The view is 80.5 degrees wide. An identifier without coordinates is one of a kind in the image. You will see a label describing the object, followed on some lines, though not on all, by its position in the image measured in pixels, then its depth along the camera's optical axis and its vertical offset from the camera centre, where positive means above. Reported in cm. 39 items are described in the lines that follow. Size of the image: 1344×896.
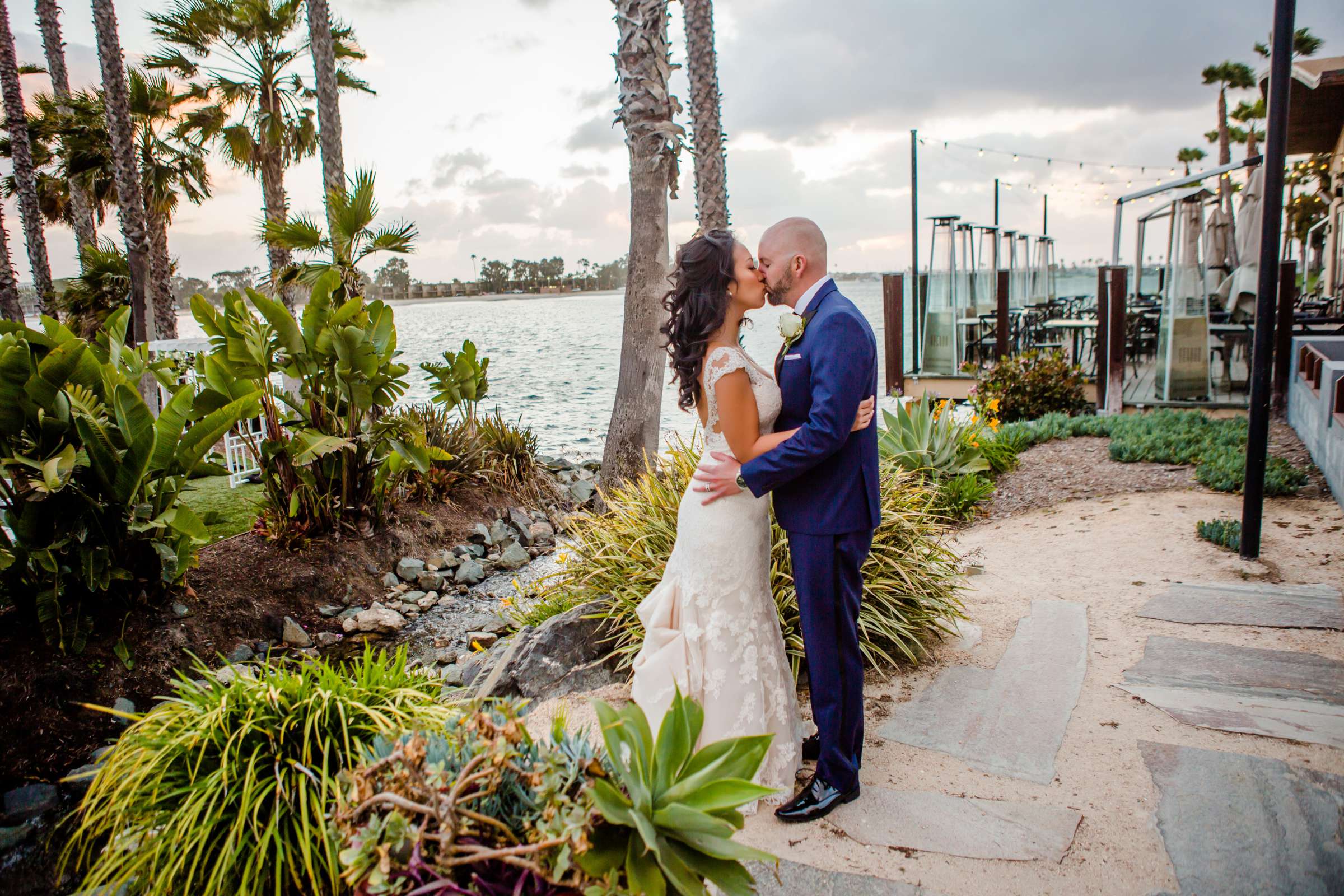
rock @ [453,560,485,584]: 752 -233
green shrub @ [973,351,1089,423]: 1071 -114
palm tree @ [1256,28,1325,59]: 2252 +709
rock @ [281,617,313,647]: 605 -228
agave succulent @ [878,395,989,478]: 749 -126
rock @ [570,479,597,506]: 1024 -220
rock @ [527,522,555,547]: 888 -236
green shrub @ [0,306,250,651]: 453 -74
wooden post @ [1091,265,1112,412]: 1091 -23
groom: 273 -62
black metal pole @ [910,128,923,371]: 1659 +167
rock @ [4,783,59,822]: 416 -240
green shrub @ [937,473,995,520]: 721 -172
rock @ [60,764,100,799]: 437 -244
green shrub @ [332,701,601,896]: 139 -90
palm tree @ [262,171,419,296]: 806 +101
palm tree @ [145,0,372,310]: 1589 +530
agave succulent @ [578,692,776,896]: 128 -79
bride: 285 -93
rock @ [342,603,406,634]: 638 -233
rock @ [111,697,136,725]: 491 -225
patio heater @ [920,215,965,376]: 1503 +2
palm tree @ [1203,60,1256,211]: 2883 +785
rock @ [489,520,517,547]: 855 -223
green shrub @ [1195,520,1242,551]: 541 -163
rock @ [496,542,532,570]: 805 -235
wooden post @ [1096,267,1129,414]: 1045 -51
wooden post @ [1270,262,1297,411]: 865 -50
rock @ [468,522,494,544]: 842 -219
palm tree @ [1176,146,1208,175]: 3756 +671
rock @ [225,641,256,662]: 570 -226
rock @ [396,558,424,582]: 735 -220
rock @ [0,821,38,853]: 392 -242
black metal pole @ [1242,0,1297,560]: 480 +13
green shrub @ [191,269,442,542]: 607 -54
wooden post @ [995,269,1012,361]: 1271 -24
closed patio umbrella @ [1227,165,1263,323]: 1059 +59
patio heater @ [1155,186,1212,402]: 1031 -22
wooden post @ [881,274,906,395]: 1406 -33
